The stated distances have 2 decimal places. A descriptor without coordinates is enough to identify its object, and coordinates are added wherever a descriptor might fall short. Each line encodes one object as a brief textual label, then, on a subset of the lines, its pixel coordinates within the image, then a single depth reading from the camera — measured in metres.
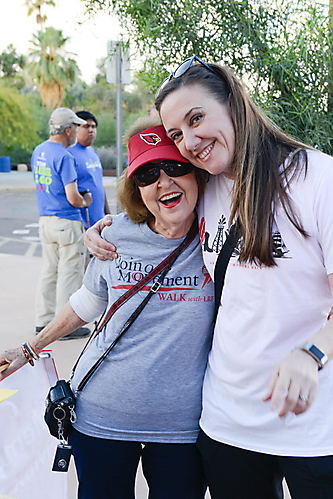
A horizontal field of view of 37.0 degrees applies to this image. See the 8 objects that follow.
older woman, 1.65
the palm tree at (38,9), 33.41
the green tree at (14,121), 26.06
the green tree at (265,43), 2.95
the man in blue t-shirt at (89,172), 5.16
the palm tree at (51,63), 32.62
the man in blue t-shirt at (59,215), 4.80
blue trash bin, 32.12
